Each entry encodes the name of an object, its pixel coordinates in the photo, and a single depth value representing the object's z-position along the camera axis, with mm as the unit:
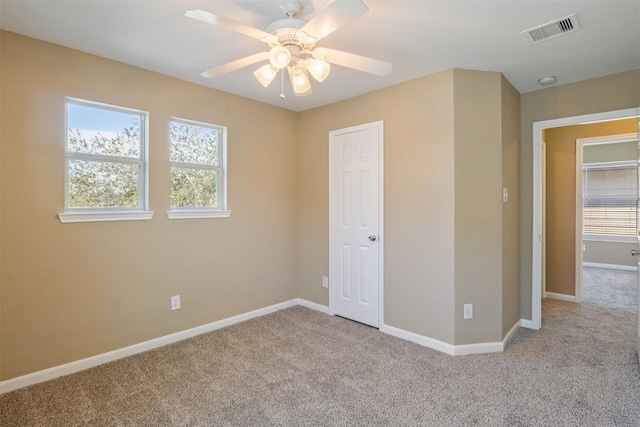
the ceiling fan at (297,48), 1474
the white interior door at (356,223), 3369
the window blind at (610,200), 6070
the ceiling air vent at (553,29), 2047
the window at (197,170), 3118
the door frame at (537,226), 3293
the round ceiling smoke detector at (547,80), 2977
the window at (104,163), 2523
